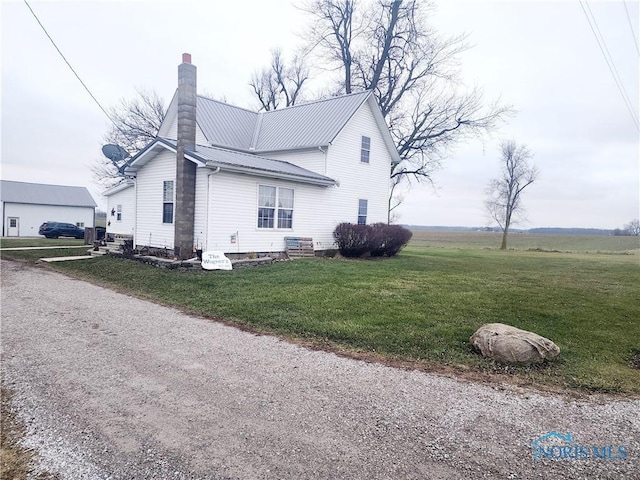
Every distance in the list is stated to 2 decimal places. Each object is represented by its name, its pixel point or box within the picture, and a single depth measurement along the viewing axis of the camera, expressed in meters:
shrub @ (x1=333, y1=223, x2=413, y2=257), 16.78
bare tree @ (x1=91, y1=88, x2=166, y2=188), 27.23
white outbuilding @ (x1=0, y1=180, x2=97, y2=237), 40.59
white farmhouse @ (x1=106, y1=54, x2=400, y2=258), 12.62
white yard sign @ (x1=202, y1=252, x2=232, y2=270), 11.63
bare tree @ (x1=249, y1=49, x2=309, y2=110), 32.78
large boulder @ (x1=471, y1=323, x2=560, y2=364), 4.93
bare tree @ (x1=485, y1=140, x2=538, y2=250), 42.25
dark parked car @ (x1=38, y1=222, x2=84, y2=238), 34.91
